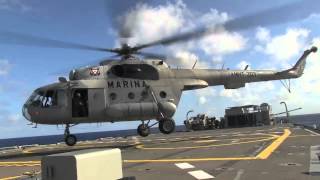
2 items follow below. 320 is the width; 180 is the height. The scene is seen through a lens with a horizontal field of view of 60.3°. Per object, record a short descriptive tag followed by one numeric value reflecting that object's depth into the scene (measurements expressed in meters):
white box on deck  4.43
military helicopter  16.20
